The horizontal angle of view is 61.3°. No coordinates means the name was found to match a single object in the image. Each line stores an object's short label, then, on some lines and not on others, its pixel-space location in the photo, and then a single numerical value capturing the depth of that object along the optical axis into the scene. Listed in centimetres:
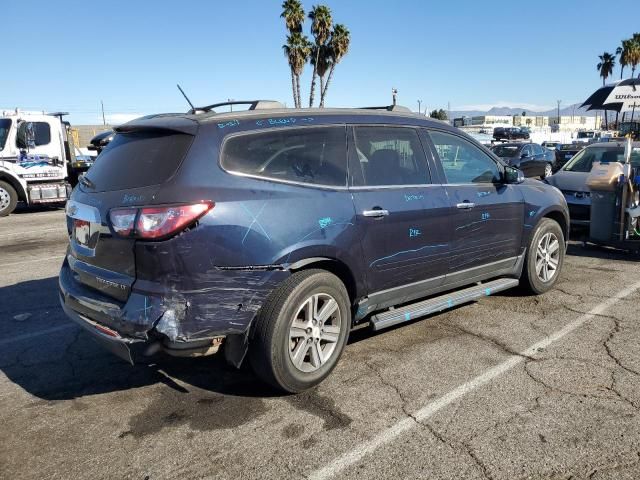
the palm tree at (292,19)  3659
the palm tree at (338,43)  3816
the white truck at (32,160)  1331
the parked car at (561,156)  2180
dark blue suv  311
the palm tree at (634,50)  6219
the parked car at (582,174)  884
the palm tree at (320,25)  3703
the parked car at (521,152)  2001
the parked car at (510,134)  3956
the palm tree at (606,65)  7562
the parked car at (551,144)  3527
